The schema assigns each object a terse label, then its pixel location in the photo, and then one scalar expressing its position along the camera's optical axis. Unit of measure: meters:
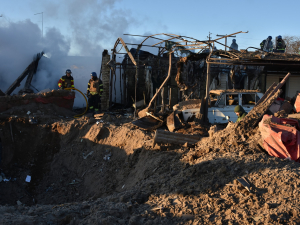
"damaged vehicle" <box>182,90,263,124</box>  9.39
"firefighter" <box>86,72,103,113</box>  11.34
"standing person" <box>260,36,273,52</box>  14.28
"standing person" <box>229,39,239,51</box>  16.31
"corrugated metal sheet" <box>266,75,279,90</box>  15.73
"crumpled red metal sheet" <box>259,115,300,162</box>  4.71
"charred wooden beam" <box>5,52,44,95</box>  14.74
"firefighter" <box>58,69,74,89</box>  11.51
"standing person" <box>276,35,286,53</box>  13.43
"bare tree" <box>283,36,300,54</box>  24.93
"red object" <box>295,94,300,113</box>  7.10
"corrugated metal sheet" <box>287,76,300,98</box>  15.77
